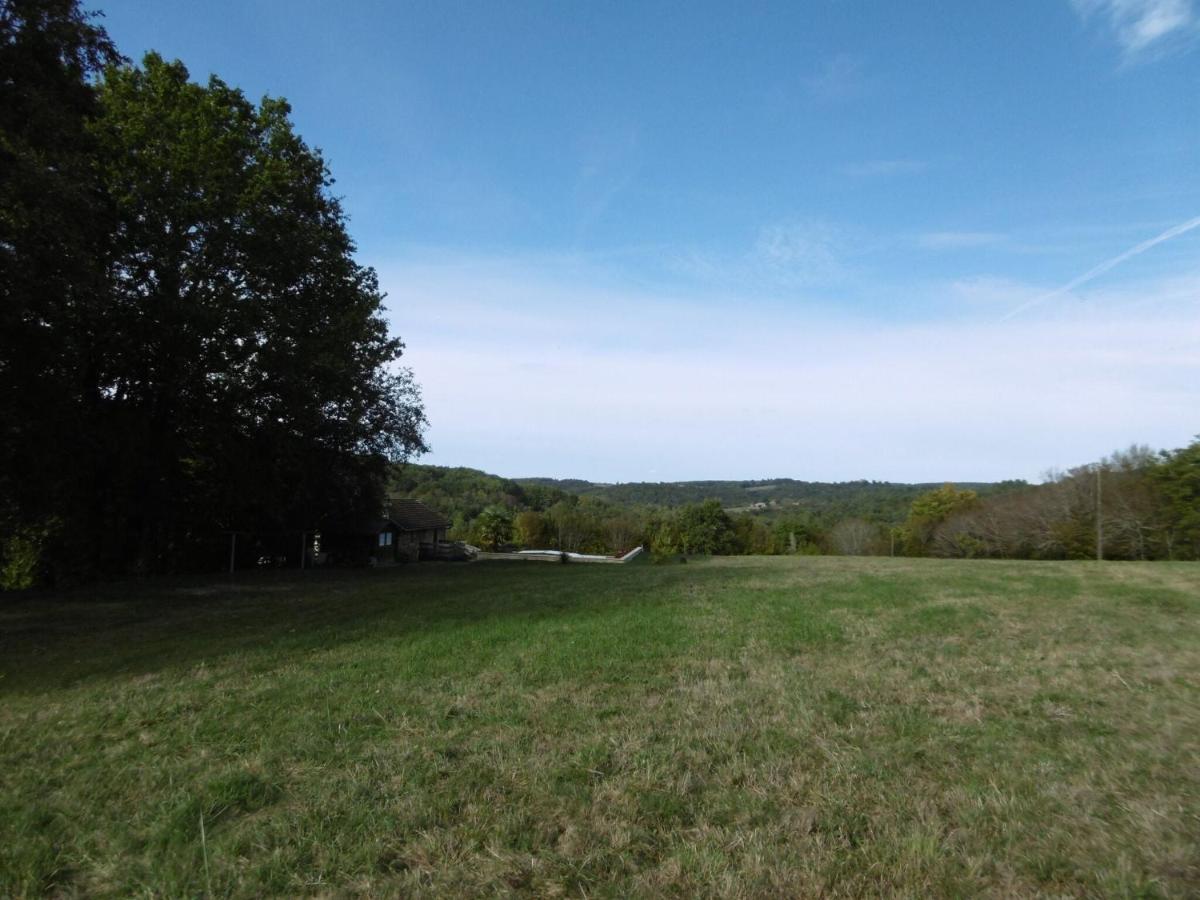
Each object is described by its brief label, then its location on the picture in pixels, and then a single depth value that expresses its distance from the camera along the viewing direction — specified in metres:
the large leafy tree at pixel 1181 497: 30.23
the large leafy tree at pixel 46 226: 10.88
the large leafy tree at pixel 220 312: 16.41
